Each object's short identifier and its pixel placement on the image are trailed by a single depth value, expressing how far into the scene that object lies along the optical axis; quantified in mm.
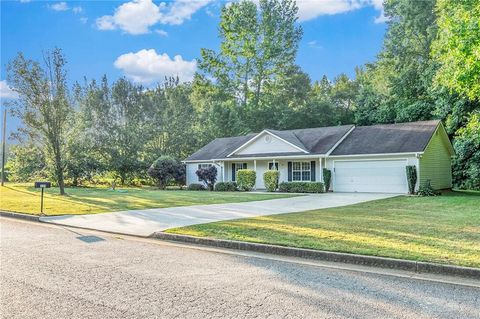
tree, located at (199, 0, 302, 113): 44625
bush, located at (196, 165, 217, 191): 27703
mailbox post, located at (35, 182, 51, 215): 11659
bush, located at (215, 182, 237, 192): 26497
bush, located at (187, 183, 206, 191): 28605
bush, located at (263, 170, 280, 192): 24656
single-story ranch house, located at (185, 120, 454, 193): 21578
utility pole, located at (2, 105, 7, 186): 32075
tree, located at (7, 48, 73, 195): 19844
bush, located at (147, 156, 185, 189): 29484
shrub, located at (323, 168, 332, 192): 23375
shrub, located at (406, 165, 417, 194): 20375
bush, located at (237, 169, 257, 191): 25812
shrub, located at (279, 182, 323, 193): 22828
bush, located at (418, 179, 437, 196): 19891
